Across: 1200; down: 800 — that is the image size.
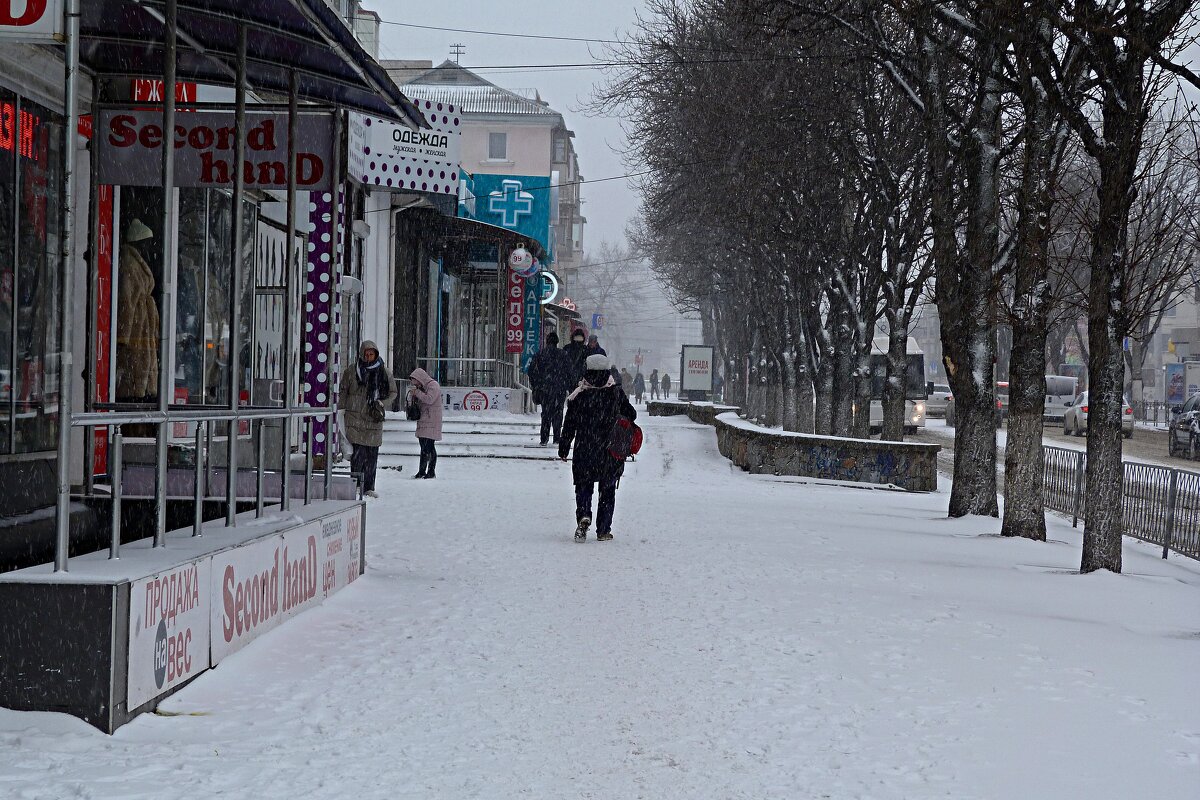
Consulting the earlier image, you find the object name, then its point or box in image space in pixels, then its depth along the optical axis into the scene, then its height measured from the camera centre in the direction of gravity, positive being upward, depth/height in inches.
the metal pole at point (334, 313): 338.0 +21.5
